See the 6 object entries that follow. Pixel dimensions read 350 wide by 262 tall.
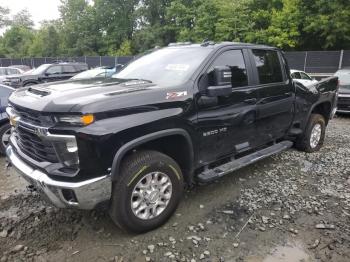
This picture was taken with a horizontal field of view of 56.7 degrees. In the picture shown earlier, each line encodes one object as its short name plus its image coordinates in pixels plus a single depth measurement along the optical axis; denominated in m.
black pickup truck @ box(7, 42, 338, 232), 2.86
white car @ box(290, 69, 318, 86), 9.54
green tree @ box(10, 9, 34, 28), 71.86
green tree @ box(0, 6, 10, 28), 57.52
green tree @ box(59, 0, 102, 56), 44.47
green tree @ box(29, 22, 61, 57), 49.38
